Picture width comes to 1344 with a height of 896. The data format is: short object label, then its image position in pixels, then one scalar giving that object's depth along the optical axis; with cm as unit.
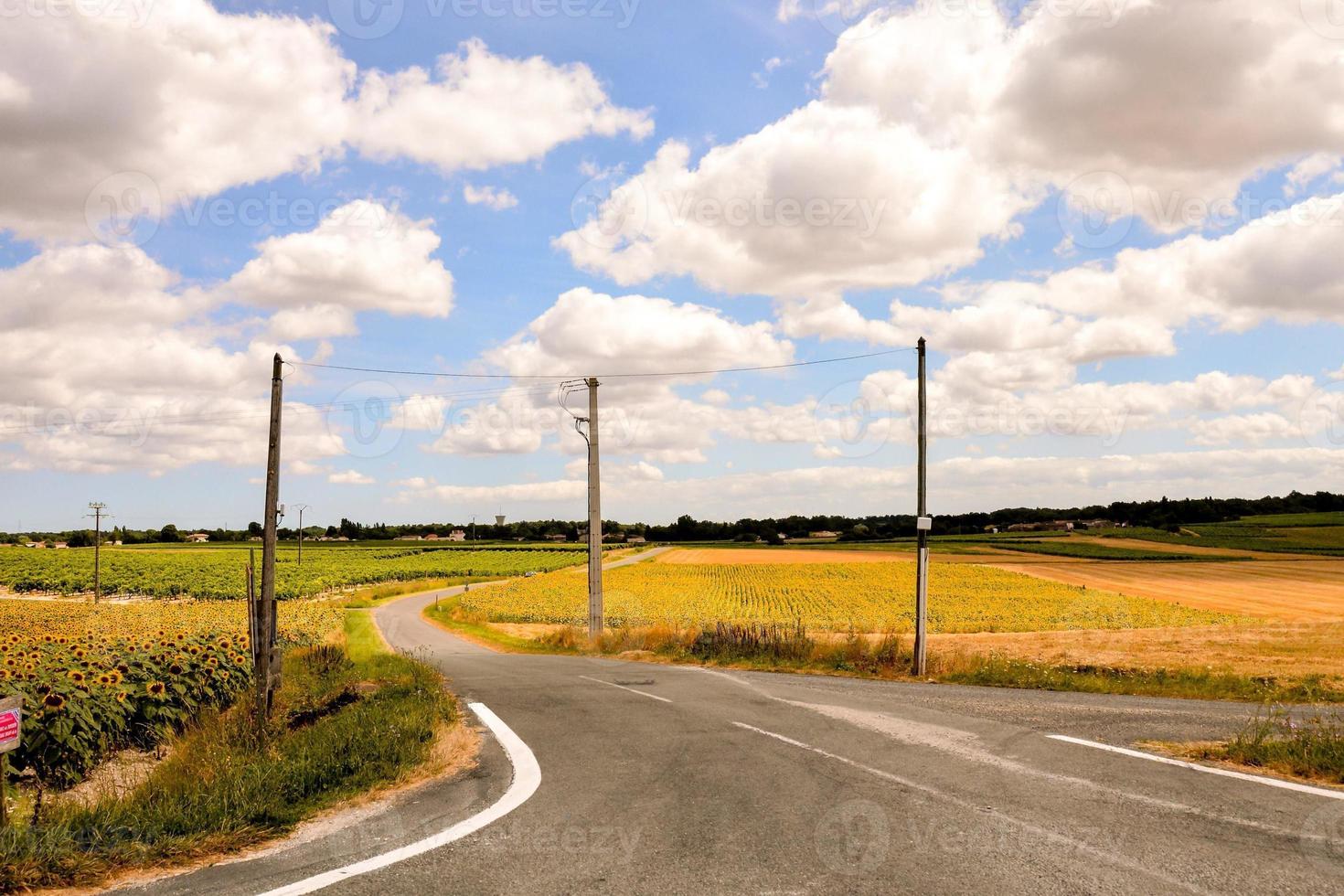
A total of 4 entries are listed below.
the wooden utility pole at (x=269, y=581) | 1424
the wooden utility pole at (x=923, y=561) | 1934
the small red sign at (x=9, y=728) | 669
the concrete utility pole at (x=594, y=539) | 2973
